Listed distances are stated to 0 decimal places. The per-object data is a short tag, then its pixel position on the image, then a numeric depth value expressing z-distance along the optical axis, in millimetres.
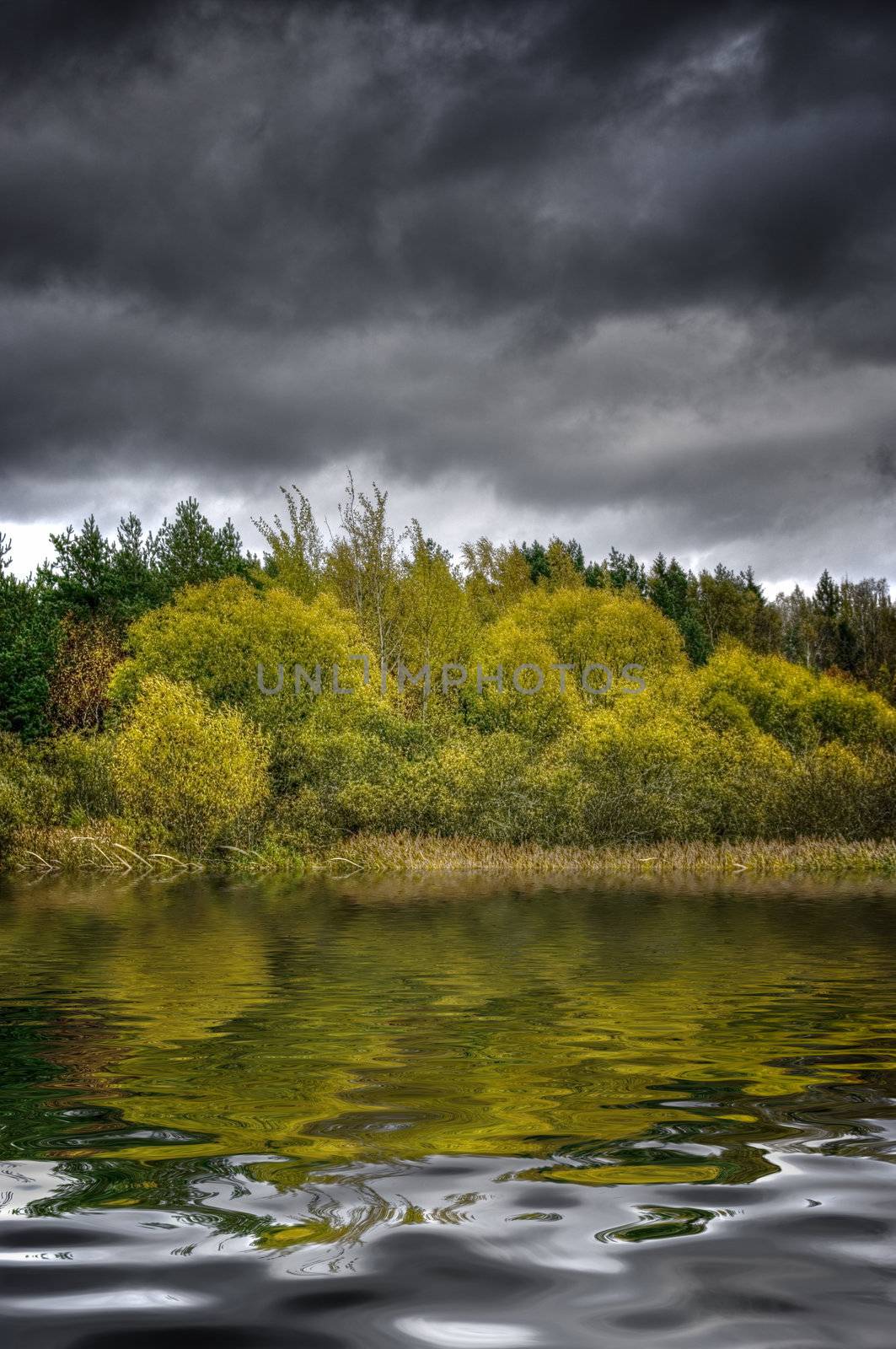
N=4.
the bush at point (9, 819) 42500
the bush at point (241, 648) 51406
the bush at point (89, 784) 46281
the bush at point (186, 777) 41000
